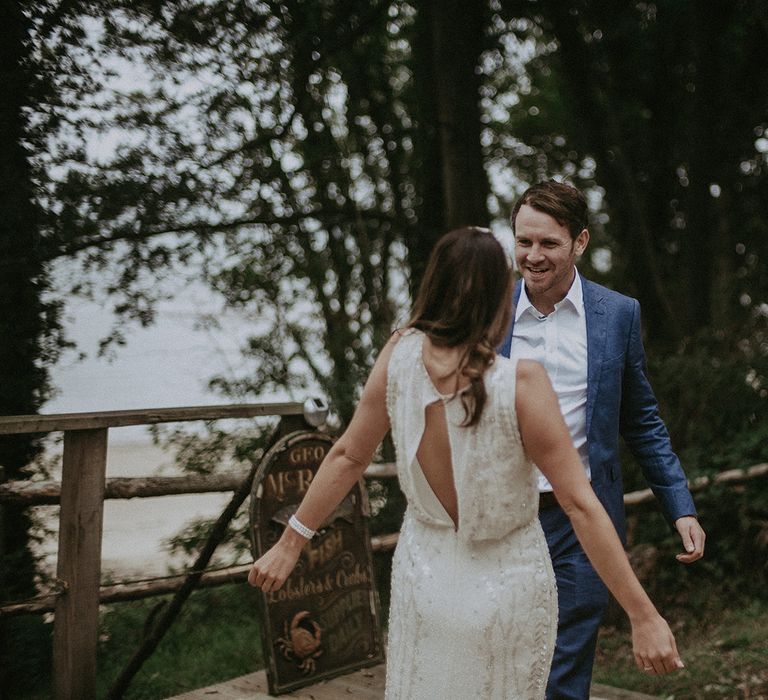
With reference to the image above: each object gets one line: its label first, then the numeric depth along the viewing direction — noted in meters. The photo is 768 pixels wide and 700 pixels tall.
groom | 2.88
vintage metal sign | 4.24
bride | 2.06
